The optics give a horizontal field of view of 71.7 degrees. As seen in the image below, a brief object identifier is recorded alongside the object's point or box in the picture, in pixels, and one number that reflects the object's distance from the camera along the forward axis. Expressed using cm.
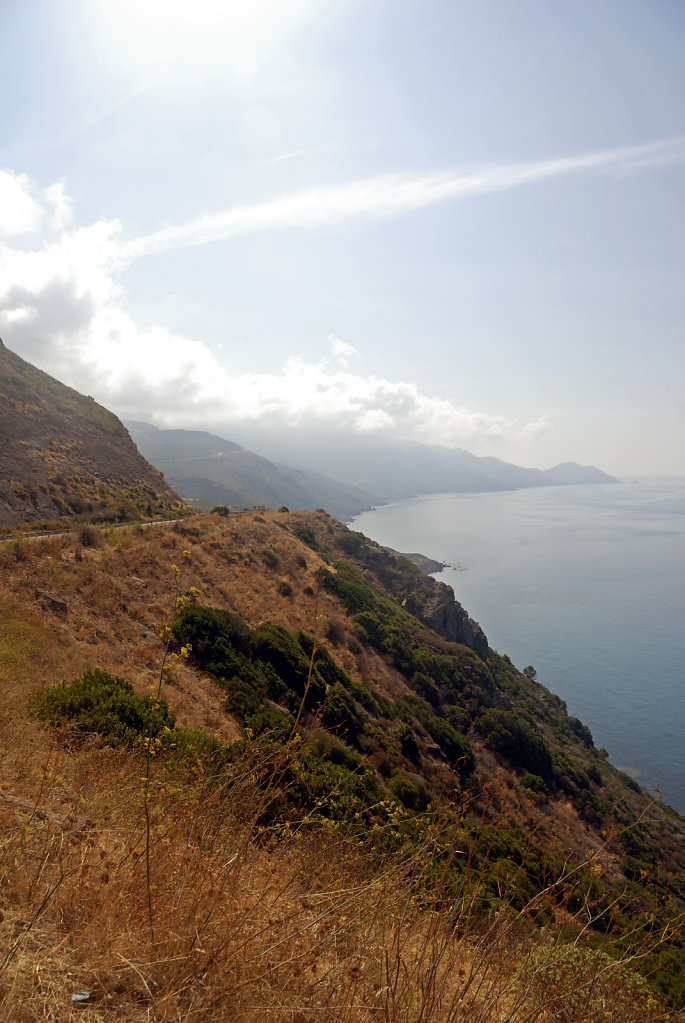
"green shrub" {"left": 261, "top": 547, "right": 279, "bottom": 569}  2456
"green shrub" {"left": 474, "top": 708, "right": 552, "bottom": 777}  2445
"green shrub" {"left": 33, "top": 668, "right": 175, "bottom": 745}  652
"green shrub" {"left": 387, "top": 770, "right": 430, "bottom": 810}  1195
